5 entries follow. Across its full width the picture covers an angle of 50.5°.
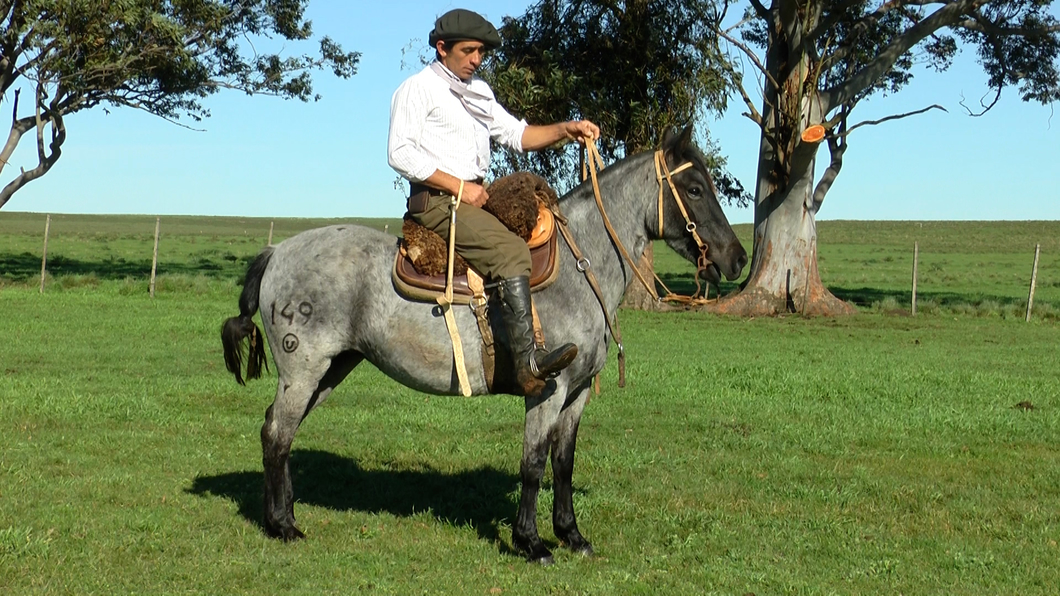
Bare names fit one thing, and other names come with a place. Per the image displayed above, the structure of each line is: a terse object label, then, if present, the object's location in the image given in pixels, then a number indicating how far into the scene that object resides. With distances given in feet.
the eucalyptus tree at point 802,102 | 80.38
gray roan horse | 21.18
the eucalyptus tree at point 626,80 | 83.20
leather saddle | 20.86
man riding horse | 20.16
